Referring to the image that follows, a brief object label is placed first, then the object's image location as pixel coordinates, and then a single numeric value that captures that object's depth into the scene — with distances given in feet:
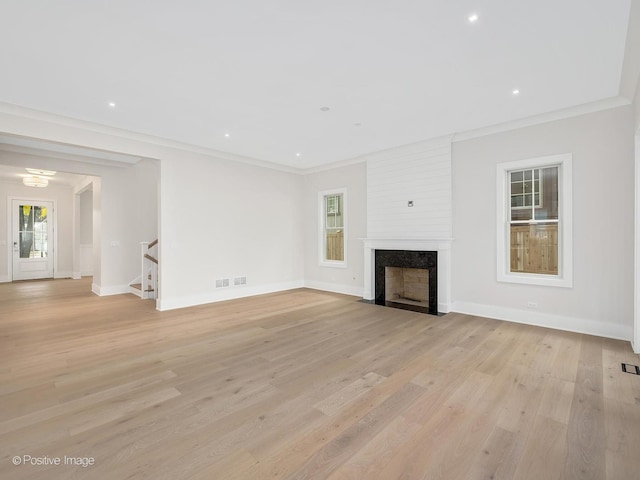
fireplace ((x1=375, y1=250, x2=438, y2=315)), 16.94
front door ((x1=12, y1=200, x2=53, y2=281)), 29.58
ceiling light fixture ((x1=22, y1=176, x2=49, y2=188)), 24.97
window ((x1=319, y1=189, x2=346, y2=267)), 22.85
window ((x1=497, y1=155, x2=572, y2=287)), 13.46
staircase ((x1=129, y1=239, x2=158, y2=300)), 21.22
